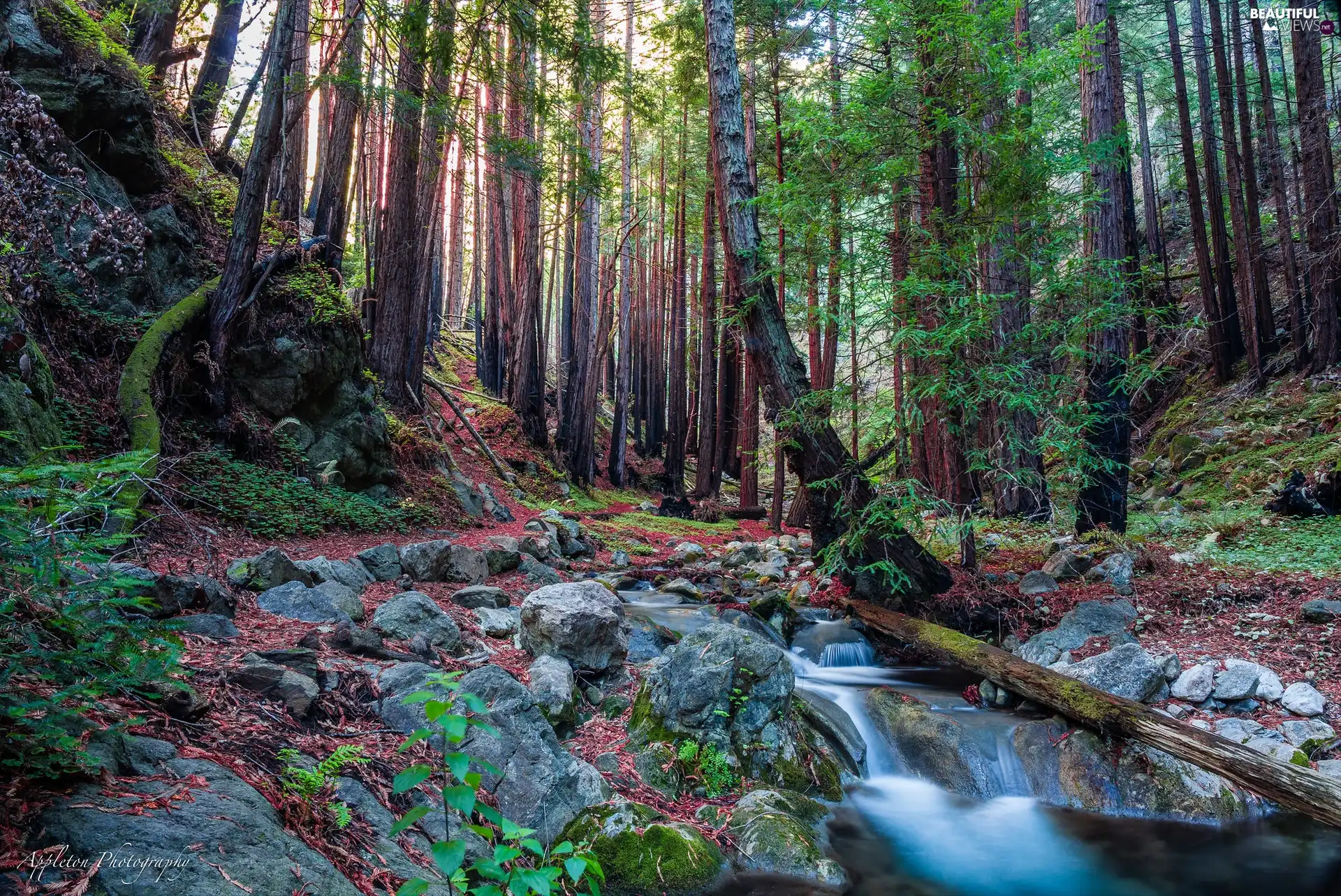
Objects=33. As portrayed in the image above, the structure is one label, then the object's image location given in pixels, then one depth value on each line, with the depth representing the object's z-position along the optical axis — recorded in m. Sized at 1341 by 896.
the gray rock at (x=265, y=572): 5.18
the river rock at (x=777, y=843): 3.71
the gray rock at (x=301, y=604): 4.89
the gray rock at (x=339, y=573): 5.72
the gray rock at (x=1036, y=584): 7.40
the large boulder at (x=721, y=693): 4.49
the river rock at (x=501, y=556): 7.80
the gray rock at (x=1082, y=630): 6.26
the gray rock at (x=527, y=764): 3.51
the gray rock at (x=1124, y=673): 5.32
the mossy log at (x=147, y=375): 6.35
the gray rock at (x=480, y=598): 6.39
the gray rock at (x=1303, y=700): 4.89
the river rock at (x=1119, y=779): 4.48
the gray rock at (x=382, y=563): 6.75
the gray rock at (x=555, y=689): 4.49
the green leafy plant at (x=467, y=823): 1.61
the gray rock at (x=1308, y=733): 4.56
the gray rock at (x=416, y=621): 4.96
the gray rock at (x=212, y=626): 3.88
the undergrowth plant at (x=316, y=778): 2.57
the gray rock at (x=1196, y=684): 5.28
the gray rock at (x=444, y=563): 7.03
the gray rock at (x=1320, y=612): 5.84
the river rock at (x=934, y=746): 5.06
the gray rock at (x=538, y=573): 7.74
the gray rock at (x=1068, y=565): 7.81
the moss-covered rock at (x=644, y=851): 3.41
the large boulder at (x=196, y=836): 1.79
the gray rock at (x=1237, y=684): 5.20
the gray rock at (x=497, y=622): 5.70
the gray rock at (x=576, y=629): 5.29
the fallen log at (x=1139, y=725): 3.85
